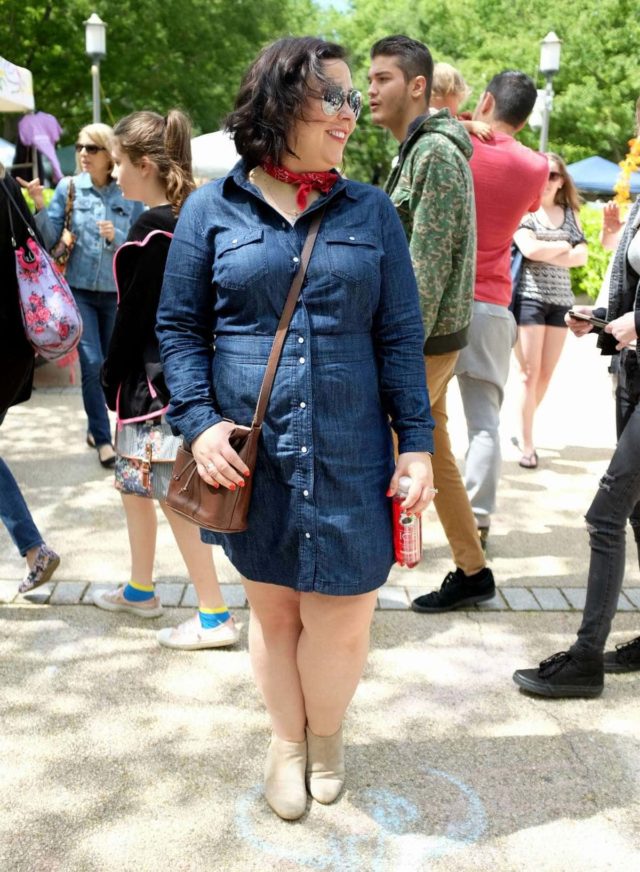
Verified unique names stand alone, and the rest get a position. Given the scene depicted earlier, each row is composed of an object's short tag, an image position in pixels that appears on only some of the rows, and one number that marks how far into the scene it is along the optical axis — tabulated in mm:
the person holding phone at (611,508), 3254
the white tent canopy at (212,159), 12367
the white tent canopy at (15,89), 8844
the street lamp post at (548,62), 17984
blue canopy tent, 24172
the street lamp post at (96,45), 17266
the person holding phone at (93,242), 6293
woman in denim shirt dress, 2424
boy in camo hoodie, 3643
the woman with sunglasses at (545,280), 6453
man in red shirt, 4418
